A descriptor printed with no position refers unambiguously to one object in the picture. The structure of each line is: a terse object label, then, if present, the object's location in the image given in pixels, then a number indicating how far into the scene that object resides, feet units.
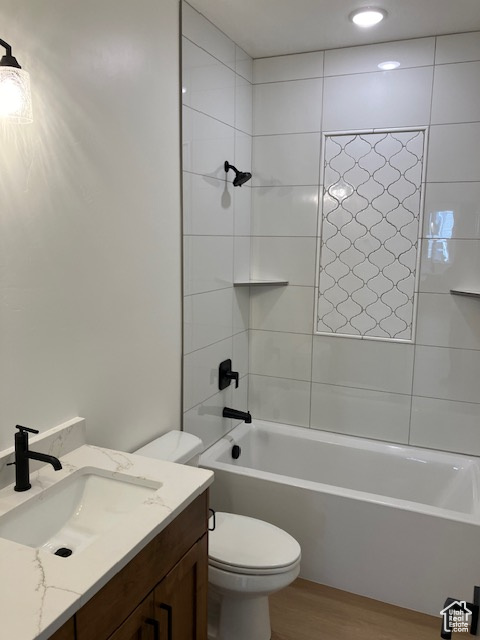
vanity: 3.35
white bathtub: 7.16
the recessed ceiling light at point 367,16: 7.51
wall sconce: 4.15
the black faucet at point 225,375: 9.21
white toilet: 6.19
